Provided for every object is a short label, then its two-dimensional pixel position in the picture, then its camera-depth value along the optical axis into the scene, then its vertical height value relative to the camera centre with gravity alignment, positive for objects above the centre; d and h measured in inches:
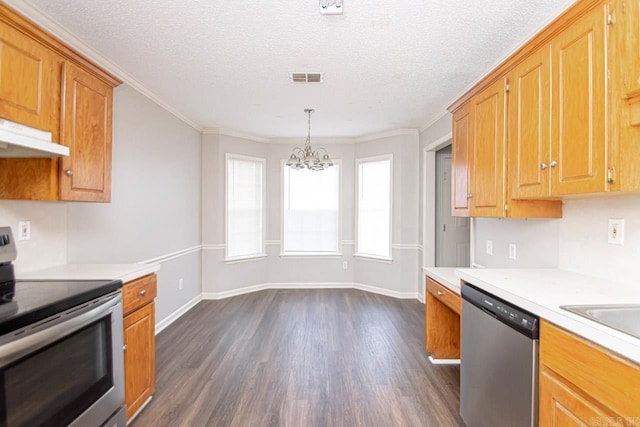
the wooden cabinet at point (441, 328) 105.9 -40.3
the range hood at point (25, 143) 49.7 +12.7
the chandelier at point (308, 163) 155.9 +27.4
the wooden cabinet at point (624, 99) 48.1 +19.5
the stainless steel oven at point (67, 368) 45.1 -27.6
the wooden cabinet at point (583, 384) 36.5 -23.0
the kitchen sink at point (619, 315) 48.2 -15.9
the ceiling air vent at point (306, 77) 106.2 +49.6
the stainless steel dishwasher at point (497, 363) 51.6 -29.0
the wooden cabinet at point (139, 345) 72.7 -34.1
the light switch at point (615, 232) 63.9 -3.3
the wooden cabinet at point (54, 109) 59.6 +23.8
